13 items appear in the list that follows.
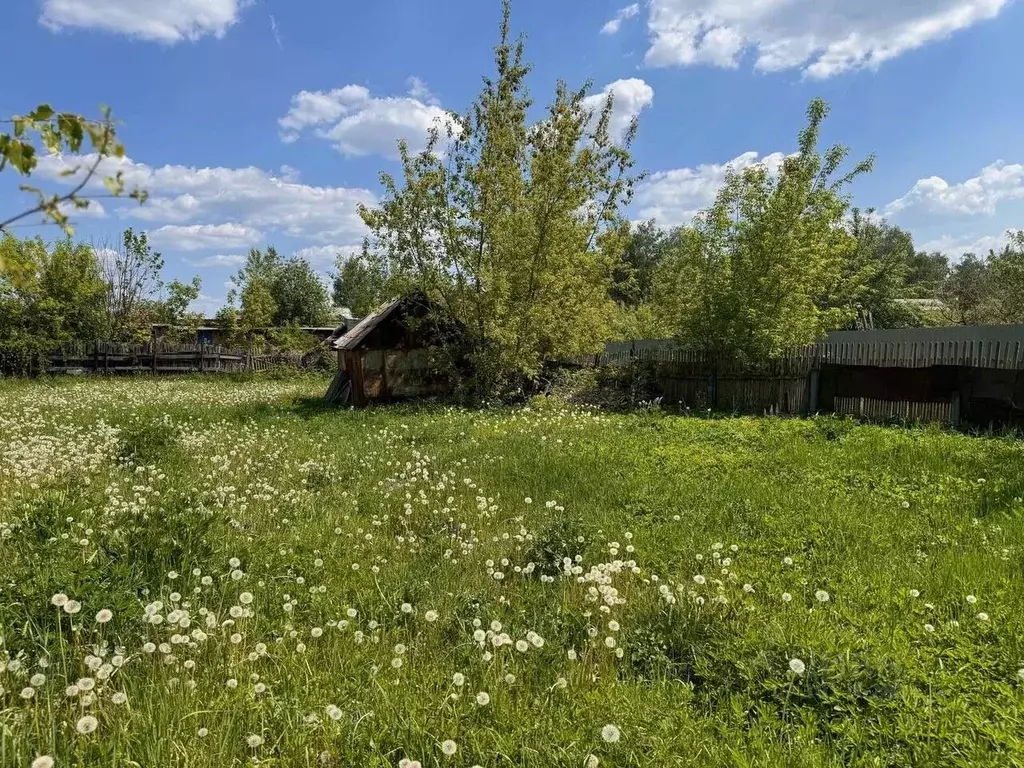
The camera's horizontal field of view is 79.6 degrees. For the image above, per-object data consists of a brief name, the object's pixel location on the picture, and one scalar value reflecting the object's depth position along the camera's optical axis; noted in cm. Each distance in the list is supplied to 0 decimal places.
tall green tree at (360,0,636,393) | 1728
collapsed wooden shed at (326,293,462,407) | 1861
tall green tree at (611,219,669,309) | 5253
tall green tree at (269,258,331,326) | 5684
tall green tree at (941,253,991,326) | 3294
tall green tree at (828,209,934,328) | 2939
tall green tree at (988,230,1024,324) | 2713
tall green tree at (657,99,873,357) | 1472
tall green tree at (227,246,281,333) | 4019
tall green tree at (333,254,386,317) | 7019
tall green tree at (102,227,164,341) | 3450
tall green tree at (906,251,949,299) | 5769
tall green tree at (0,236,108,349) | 2734
